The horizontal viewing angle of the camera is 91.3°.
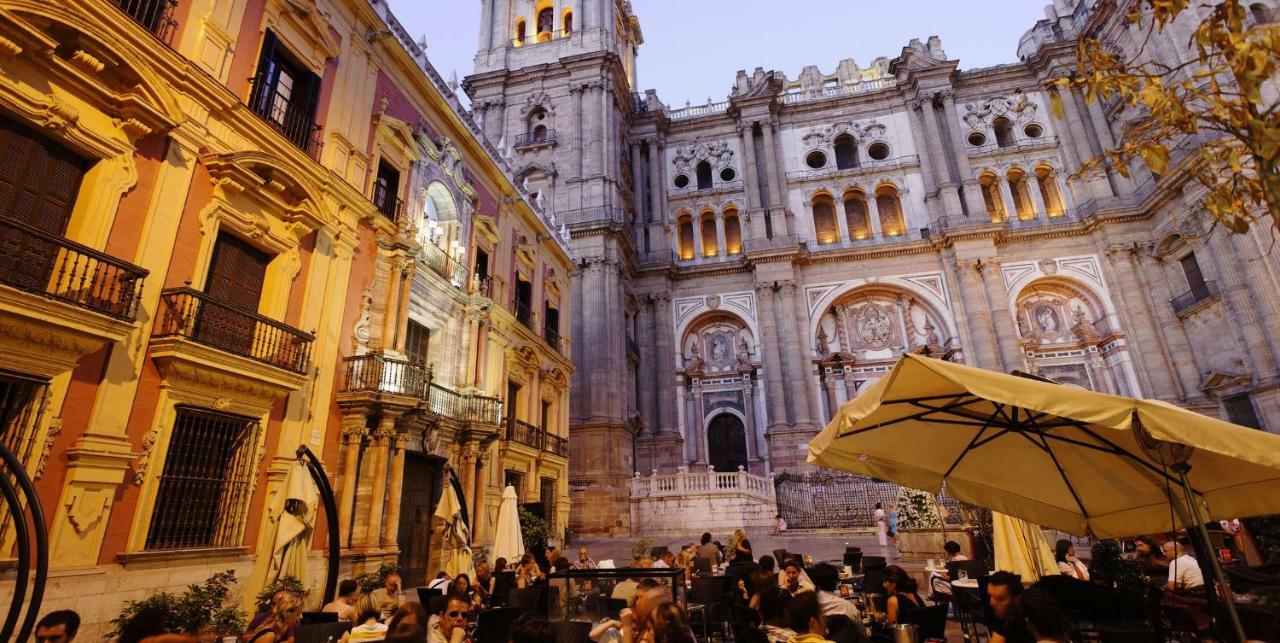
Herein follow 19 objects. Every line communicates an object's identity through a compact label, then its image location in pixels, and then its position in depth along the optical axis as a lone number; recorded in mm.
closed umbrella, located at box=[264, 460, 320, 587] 7387
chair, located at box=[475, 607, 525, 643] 5566
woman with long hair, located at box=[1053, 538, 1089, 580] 7691
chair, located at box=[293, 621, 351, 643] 4913
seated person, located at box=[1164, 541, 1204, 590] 6125
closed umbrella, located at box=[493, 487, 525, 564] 11398
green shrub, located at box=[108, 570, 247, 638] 6321
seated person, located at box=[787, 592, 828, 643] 3678
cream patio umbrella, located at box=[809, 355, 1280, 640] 3551
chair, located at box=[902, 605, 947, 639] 5223
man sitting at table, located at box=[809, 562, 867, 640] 4449
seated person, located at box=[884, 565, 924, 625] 5473
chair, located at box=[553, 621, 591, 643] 4703
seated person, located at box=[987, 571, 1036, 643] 3705
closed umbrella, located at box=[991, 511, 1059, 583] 6828
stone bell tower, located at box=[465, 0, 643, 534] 23922
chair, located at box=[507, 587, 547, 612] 6934
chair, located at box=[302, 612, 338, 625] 5809
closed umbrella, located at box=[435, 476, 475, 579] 10211
